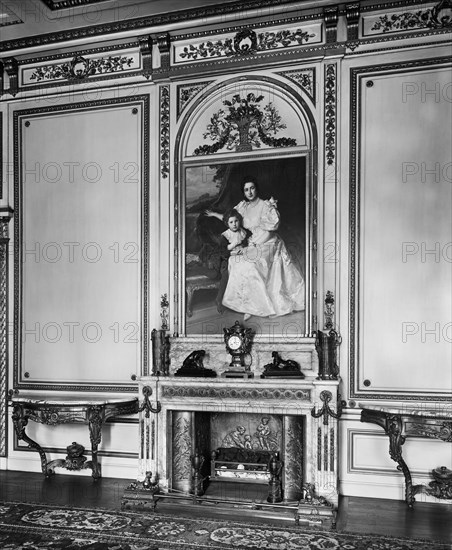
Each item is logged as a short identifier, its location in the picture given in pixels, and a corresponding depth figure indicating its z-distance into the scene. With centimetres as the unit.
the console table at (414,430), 447
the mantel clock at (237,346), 505
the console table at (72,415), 528
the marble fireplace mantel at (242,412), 465
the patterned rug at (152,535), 384
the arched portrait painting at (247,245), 524
